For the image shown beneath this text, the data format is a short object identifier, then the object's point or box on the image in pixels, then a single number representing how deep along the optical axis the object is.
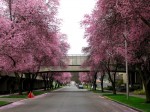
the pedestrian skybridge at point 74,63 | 73.12
